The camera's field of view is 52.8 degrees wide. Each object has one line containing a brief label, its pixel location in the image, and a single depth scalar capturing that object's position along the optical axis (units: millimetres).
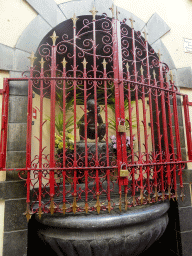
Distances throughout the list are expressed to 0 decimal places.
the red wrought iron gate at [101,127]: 2262
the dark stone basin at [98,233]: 2168
